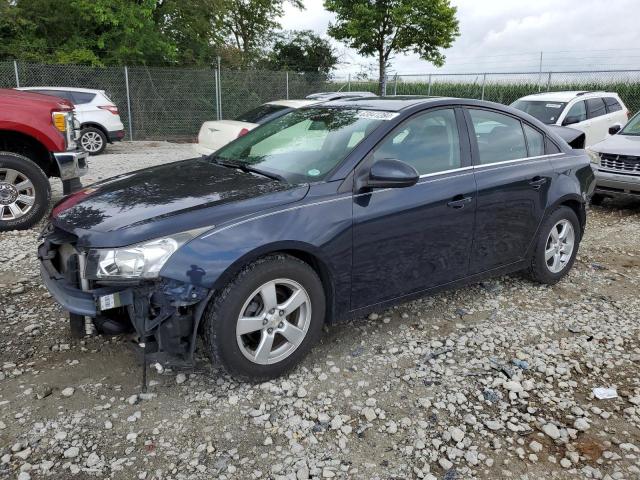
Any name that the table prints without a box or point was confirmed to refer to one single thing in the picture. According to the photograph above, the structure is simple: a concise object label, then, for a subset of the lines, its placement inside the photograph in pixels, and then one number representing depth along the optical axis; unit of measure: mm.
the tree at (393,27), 19500
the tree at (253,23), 27391
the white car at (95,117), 12878
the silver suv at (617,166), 7547
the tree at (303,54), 25953
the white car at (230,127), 8194
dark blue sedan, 2736
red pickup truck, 5848
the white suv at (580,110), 10797
